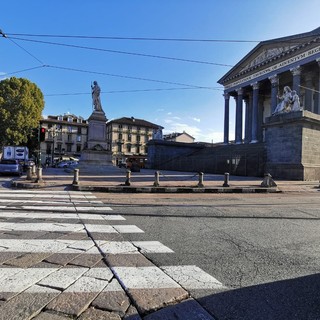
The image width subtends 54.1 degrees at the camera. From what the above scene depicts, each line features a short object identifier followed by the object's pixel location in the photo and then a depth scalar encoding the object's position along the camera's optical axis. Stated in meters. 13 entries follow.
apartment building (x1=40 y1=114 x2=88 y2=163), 81.75
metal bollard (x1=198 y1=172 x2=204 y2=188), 15.48
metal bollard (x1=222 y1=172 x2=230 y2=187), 15.99
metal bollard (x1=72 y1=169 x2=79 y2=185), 14.50
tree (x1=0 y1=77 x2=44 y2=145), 41.69
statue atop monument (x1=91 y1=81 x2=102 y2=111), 28.84
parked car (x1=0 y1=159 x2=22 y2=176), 23.27
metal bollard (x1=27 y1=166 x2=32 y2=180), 16.97
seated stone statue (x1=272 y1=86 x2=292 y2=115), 23.80
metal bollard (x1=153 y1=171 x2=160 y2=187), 15.26
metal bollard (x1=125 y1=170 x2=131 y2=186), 15.37
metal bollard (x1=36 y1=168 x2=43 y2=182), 15.78
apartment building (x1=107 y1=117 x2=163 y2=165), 84.94
